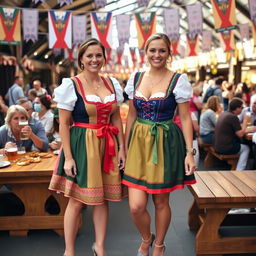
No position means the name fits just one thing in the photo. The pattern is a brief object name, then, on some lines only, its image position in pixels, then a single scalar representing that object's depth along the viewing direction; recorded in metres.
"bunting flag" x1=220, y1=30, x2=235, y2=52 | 9.65
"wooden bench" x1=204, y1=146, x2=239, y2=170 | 3.99
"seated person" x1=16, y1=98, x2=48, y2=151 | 2.71
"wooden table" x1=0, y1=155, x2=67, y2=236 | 2.34
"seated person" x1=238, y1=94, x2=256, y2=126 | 4.06
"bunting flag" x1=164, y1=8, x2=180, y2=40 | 6.21
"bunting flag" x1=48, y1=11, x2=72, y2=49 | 5.84
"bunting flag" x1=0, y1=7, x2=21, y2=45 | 5.30
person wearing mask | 3.59
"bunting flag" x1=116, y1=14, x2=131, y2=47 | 6.44
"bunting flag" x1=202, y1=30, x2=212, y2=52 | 10.11
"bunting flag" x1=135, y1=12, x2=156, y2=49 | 6.09
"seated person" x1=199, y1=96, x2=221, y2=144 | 4.45
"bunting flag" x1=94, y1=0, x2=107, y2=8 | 5.19
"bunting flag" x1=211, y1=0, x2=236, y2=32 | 5.36
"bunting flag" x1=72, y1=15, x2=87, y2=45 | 6.65
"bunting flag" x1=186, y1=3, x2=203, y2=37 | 6.27
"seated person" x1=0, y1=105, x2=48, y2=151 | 2.57
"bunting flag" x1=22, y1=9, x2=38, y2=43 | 5.91
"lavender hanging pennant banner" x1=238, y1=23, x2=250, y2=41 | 8.95
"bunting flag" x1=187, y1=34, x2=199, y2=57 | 10.48
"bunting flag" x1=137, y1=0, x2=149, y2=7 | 5.30
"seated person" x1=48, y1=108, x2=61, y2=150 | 2.49
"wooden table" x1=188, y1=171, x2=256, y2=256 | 1.96
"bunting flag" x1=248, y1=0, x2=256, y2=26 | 5.29
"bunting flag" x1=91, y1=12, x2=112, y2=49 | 5.94
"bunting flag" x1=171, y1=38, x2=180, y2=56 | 10.47
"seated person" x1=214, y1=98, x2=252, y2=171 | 3.82
